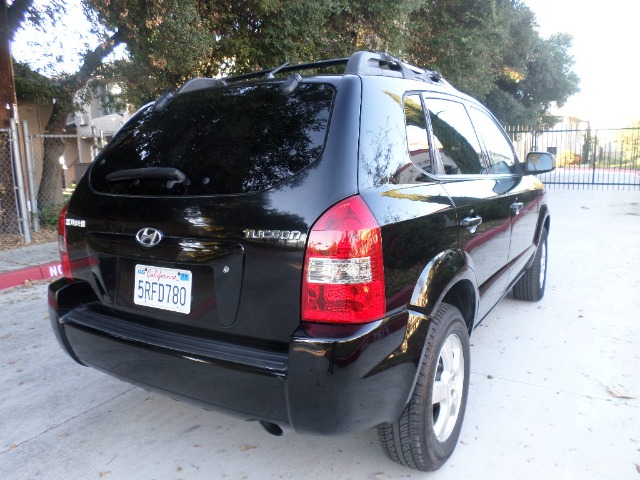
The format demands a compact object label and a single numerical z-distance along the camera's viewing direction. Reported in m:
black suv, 1.94
